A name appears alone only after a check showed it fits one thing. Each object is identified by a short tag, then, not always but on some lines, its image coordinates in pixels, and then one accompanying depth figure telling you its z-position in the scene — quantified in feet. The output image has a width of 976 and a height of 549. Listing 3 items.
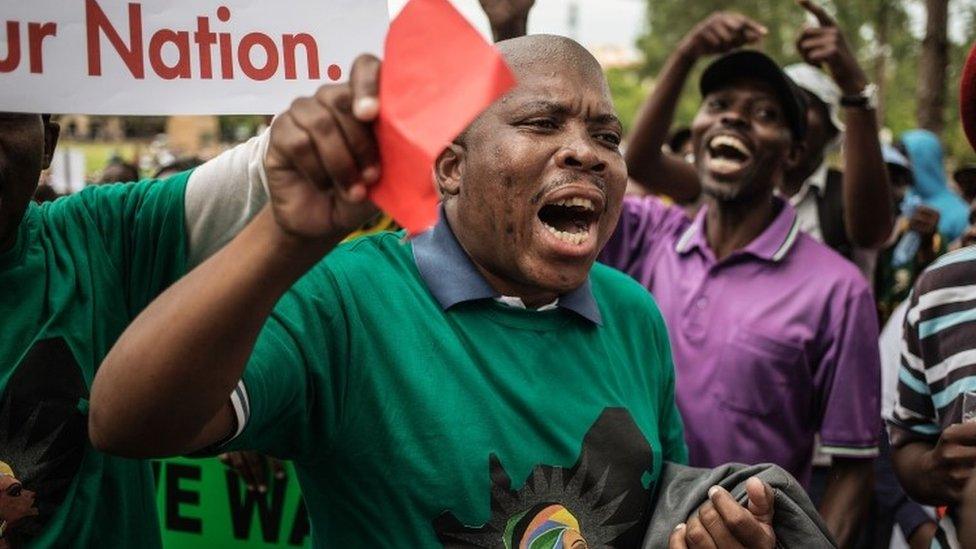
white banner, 5.95
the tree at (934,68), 26.76
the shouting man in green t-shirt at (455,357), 4.36
